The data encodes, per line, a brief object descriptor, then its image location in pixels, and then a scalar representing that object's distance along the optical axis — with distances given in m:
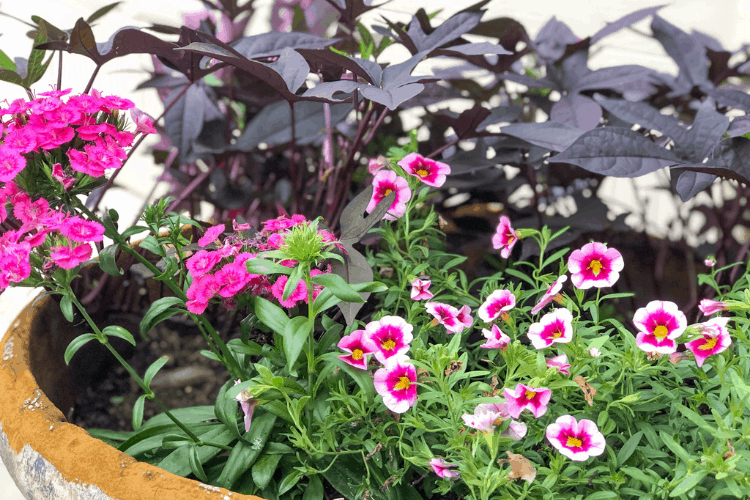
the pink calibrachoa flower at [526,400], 0.54
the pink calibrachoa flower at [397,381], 0.56
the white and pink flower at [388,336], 0.61
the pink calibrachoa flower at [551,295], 0.63
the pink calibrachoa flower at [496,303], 0.67
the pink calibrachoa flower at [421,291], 0.72
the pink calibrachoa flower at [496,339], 0.61
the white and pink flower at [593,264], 0.66
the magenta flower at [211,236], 0.67
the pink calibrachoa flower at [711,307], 0.62
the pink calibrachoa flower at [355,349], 0.60
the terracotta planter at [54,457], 0.56
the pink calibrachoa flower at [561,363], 0.56
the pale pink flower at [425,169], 0.78
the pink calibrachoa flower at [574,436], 0.54
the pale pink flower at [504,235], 0.82
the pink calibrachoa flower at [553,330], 0.57
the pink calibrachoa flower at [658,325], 0.56
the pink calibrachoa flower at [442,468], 0.57
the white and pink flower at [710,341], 0.56
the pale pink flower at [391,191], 0.76
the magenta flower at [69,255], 0.55
